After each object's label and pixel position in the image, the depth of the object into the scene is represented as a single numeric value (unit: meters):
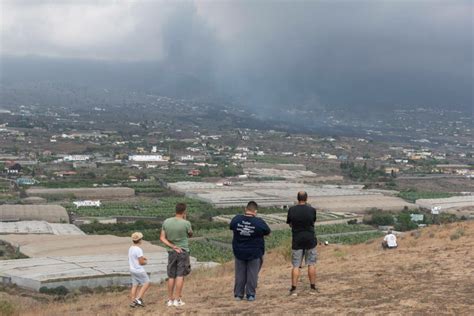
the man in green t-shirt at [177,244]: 9.85
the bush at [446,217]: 52.54
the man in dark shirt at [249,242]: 9.70
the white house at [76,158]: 102.56
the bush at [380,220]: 54.59
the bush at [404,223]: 49.12
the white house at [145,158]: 105.74
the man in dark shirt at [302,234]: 10.02
